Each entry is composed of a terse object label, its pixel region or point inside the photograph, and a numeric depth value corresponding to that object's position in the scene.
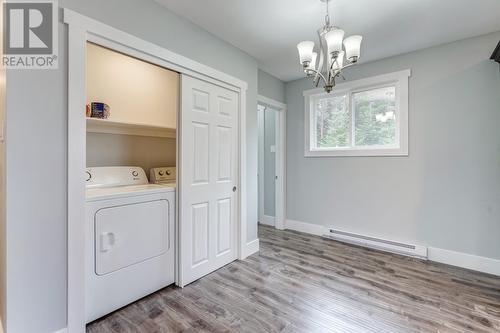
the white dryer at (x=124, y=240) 1.78
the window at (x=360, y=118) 3.17
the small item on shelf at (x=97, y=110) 2.17
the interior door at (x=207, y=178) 2.34
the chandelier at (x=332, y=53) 1.77
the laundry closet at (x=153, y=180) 1.88
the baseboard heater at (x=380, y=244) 3.00
